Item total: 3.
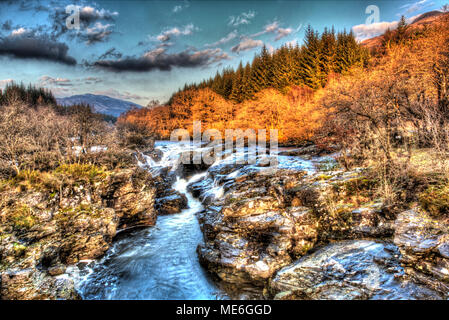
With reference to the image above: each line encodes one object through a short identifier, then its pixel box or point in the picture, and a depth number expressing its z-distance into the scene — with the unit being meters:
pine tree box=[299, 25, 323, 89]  38.09
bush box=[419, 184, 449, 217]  6.40
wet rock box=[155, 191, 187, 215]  15.05
